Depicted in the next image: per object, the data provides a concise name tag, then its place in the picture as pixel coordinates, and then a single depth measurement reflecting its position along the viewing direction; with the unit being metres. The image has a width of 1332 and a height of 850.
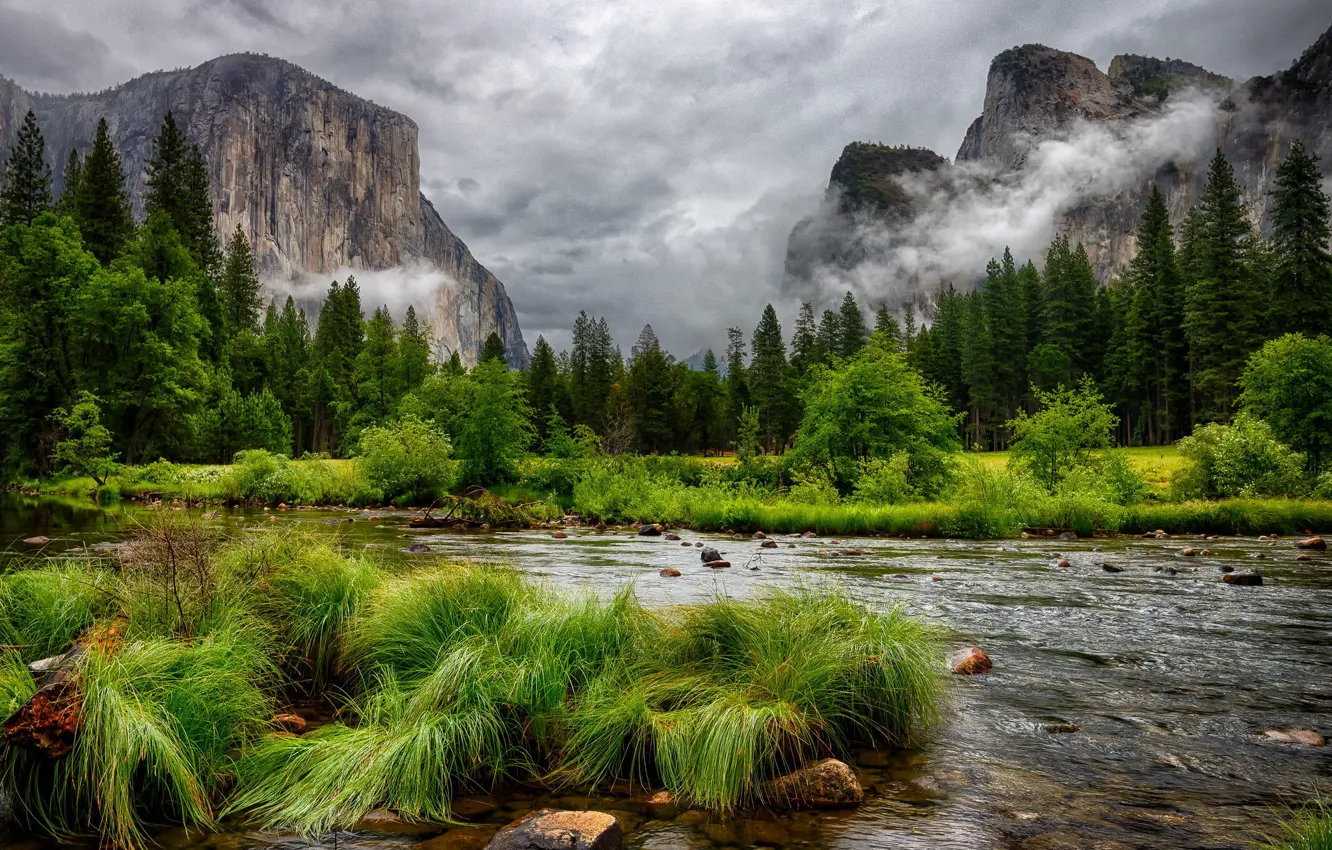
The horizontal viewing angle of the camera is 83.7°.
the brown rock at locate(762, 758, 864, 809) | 4.62
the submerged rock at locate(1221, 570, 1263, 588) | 13.22
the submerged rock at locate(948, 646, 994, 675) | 7.51
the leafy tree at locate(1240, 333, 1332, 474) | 33.00
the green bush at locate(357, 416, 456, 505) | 36.84
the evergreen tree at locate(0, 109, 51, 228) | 56.91
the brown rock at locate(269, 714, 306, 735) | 5.39
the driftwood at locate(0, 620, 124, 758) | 3.99
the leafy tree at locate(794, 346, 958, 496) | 31.30
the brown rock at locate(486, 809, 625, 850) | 3.68
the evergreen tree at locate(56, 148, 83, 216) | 57.01
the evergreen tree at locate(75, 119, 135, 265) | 54.91
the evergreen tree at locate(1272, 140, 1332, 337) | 55.03
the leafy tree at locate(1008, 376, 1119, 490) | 31.33
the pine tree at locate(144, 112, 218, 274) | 63.72
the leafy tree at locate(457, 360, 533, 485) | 41.75
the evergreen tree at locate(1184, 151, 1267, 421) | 57.69
